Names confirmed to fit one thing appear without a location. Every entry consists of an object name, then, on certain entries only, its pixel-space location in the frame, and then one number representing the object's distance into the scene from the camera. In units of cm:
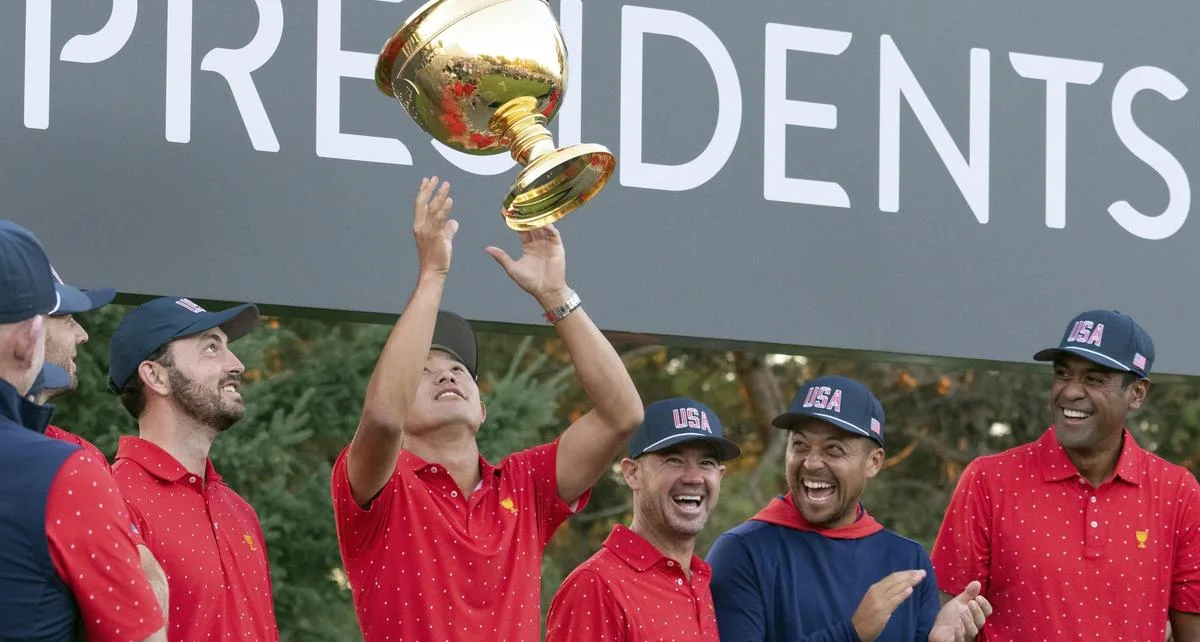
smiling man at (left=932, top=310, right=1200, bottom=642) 1154
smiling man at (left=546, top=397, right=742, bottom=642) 1040
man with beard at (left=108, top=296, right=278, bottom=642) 930
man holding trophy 960
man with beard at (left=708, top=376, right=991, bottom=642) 1084
